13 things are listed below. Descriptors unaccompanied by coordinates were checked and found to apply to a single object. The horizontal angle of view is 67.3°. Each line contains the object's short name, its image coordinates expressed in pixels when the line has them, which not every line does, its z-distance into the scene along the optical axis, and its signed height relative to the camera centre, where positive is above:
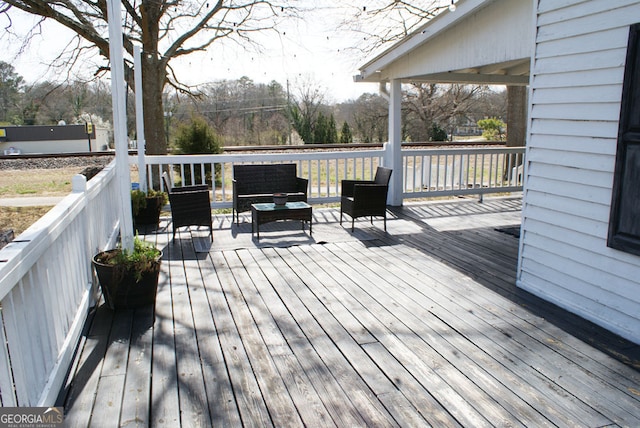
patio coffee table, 5.55 -0.94
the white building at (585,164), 2.93 -0.22
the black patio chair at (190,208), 5.28 -0.85
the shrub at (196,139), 10.30 -0.17
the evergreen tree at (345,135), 22.45 -0.18
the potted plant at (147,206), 6.07 -0.96
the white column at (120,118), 3.27 +0.09
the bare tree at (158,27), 11.54 +2.67
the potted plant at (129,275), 3.29 -0.98
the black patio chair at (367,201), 5.73 -0.84
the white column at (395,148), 7.16 -0.25
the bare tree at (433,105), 28.28 +1.57
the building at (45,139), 23.16 -0.38
